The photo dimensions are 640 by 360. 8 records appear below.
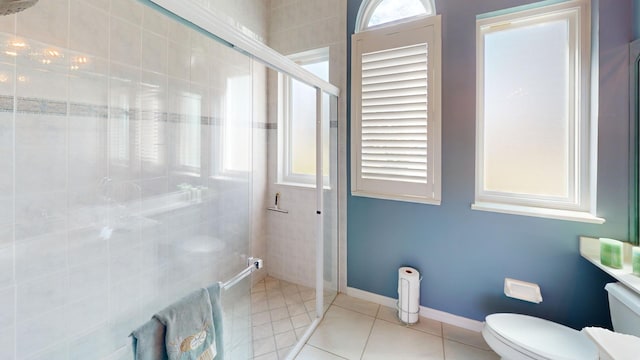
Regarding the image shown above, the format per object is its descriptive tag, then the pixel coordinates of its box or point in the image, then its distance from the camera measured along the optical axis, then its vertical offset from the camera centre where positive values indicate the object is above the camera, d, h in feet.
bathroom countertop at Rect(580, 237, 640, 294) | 4.24 -1.50
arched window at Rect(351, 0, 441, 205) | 6.38 +1.93
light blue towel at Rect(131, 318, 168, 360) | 3.08 -1.98
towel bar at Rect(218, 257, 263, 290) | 4.67 -1.93
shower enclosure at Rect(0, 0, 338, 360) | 3.48 +0.06
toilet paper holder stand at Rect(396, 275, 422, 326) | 6.45 -3.28
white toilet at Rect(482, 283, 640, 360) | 4.11 -2.69
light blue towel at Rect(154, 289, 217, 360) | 3.28 -2.01
